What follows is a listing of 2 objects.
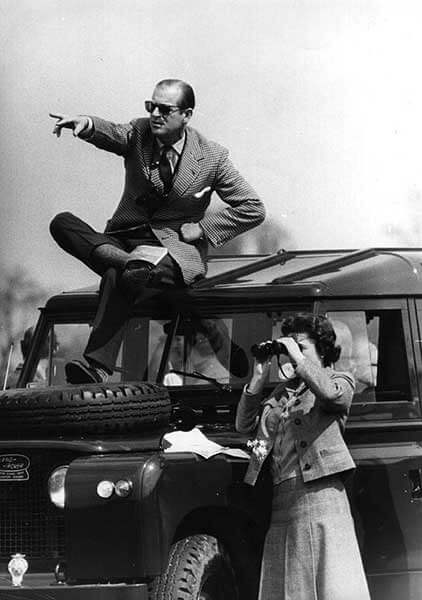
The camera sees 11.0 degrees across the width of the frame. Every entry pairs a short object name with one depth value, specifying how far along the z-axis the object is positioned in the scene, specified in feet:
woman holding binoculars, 33.84
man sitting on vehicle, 39.55
